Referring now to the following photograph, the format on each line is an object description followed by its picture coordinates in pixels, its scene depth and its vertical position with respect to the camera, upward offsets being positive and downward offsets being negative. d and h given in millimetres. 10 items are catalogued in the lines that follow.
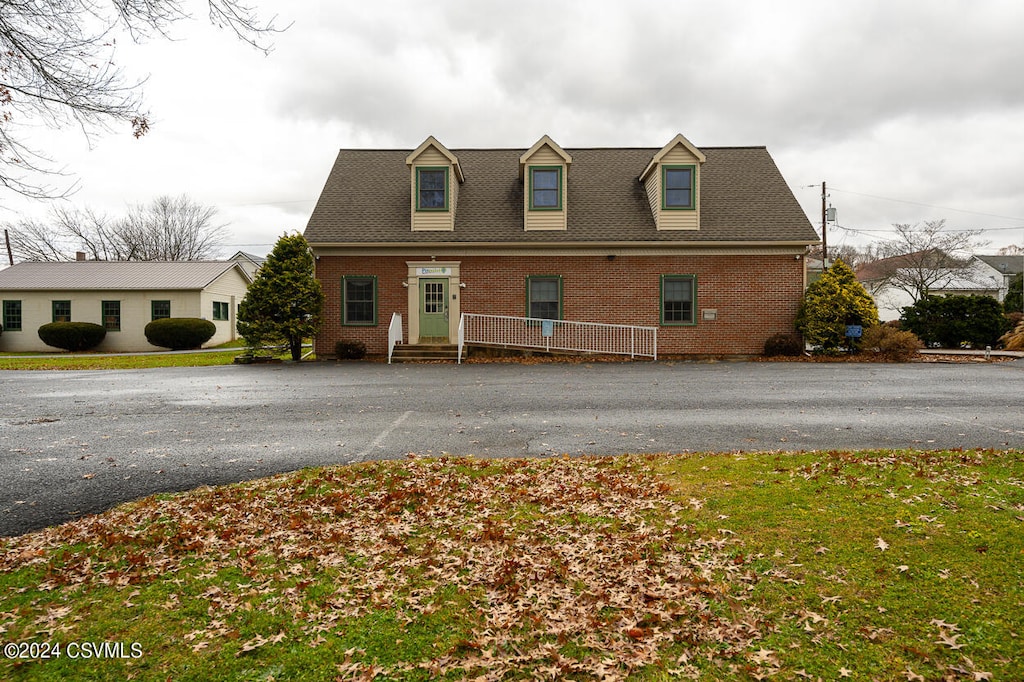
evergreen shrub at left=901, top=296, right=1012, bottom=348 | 22156 +200
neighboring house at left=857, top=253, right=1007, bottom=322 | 41688 +3497
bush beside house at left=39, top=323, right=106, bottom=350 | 27297 -499
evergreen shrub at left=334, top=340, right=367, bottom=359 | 18406 -790
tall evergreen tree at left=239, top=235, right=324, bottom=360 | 17609 +745
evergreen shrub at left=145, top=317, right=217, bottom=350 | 27281 -388
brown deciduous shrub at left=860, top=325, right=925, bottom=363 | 16906 -490
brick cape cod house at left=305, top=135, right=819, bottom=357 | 18875 +2090
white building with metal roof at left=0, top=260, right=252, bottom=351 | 28859 +1006
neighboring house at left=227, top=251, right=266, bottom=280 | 45438 +5375
